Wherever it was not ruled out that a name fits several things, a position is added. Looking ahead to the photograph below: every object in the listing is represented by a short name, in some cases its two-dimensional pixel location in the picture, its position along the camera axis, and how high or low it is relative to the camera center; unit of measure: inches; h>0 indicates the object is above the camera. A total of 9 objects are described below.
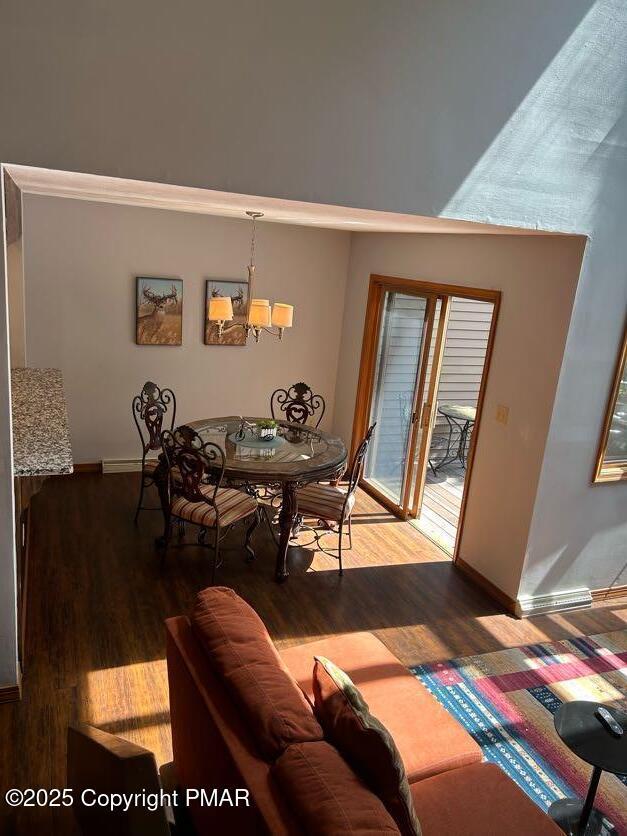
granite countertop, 110.2 -29.3
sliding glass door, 221.1 -28.9
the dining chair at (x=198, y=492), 162.2 -52.7
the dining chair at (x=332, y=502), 177.3 -56.3
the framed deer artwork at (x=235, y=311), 242.2 -5.4
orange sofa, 69.5 -54.3
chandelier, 188.1 -4.3
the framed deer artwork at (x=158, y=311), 232.7 -7.9
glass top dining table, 169.2 -43.7
